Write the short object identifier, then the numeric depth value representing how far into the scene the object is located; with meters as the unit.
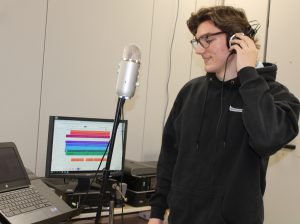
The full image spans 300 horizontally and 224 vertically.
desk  1.90
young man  1.24
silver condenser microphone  0.98
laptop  1.29
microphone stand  0.95
